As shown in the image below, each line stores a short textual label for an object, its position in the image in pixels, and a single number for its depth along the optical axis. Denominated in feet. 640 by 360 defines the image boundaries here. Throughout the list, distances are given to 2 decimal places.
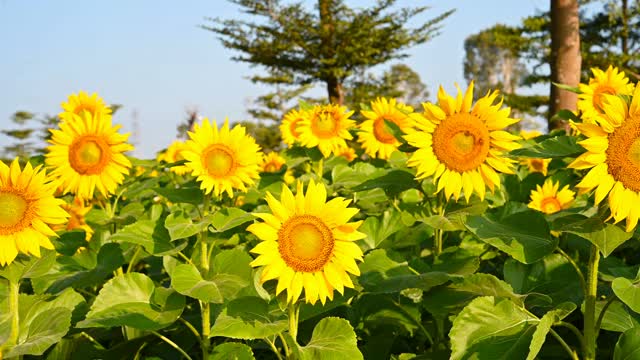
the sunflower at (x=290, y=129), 14.62
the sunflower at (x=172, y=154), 18.52
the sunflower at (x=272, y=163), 17.79
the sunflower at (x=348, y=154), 16.26
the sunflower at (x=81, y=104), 12.76
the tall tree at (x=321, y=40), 95.09
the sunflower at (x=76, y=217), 12.78
